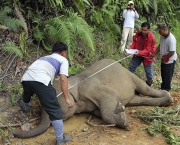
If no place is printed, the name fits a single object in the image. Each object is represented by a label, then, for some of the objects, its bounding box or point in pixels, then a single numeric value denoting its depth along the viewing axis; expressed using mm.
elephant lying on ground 4438
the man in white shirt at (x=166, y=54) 5468
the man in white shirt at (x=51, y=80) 3845
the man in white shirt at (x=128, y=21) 8070
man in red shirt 5675
